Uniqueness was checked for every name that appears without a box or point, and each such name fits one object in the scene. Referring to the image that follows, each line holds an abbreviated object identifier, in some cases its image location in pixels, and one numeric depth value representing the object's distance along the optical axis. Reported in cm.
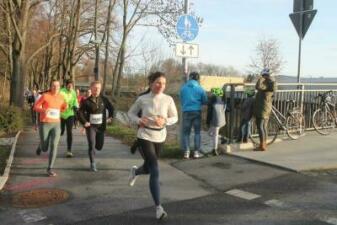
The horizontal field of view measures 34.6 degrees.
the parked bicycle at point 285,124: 1233
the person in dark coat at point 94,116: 1016
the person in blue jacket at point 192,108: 1112
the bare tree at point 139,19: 2877
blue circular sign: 1198
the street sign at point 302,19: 1264
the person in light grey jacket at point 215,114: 1105
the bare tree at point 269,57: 4228
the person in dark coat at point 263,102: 1120
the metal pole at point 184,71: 1179
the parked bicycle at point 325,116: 1385
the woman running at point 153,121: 680
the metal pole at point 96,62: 2662
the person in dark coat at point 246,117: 1159
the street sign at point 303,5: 1274
